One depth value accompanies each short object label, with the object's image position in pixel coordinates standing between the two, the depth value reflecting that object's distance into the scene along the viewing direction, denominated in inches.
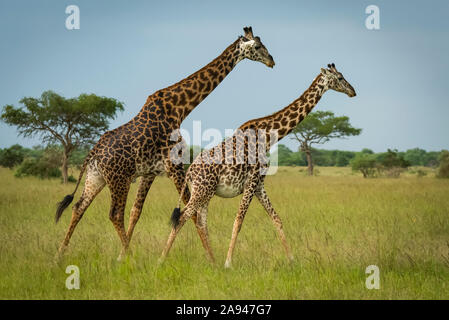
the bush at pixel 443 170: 1184.8
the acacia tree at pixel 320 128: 1684.3
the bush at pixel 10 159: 1385.3
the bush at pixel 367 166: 1408.7
